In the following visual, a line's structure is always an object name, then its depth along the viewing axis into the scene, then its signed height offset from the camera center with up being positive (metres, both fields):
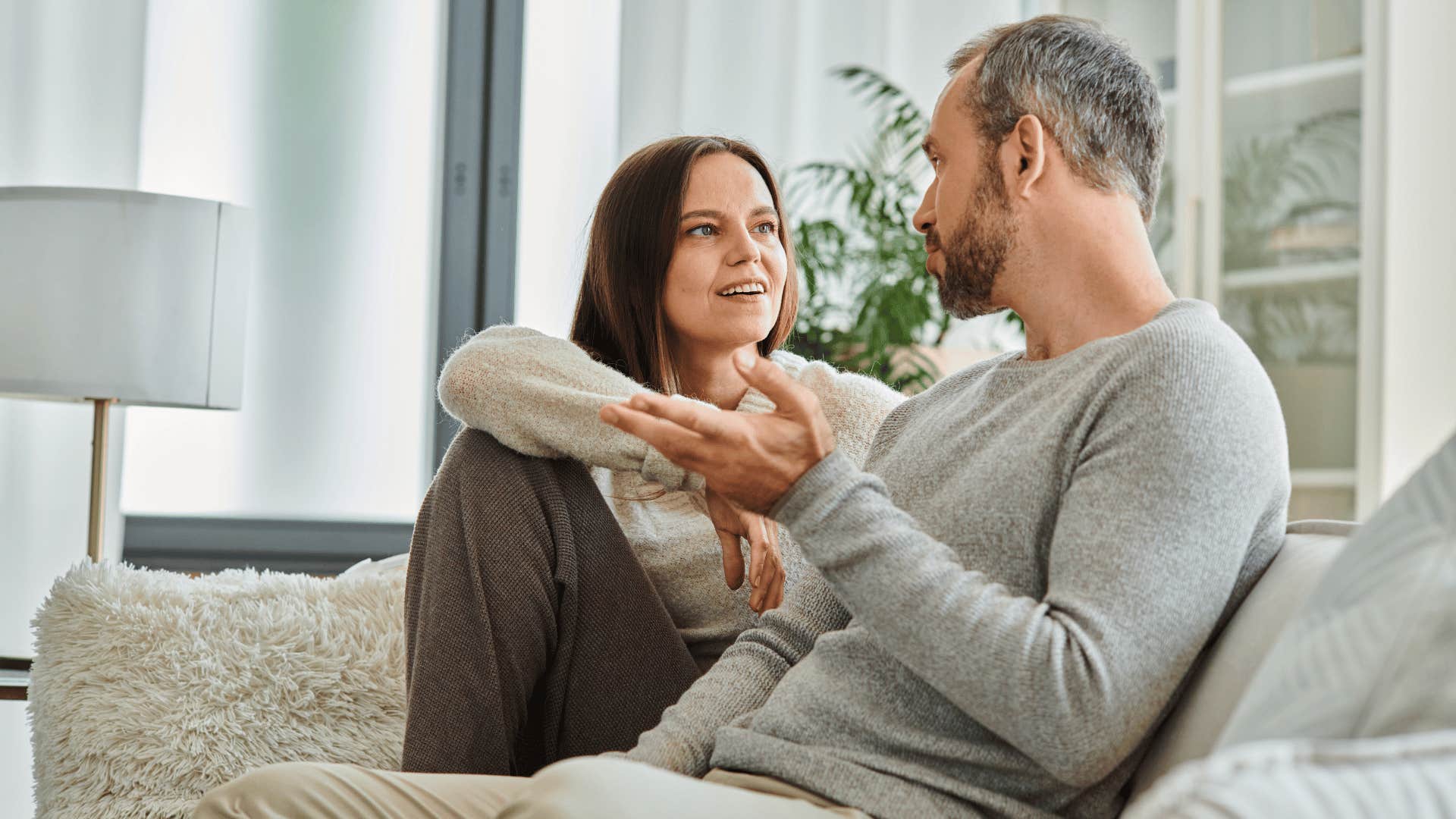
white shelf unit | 2.98 +0.70
